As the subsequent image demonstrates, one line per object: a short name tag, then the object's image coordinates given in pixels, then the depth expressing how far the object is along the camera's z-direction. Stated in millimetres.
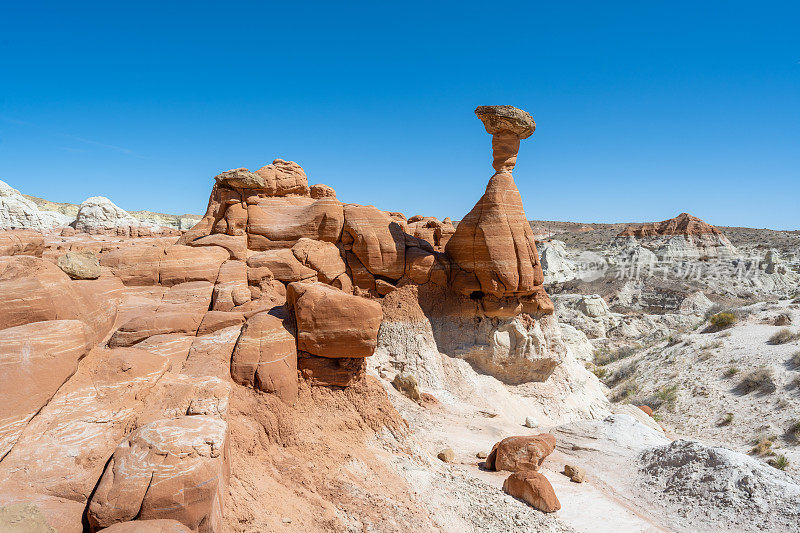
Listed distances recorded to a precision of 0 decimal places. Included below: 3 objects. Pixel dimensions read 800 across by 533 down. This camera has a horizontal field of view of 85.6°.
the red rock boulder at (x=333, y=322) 6961
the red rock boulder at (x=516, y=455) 8828
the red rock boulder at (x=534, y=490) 7406
